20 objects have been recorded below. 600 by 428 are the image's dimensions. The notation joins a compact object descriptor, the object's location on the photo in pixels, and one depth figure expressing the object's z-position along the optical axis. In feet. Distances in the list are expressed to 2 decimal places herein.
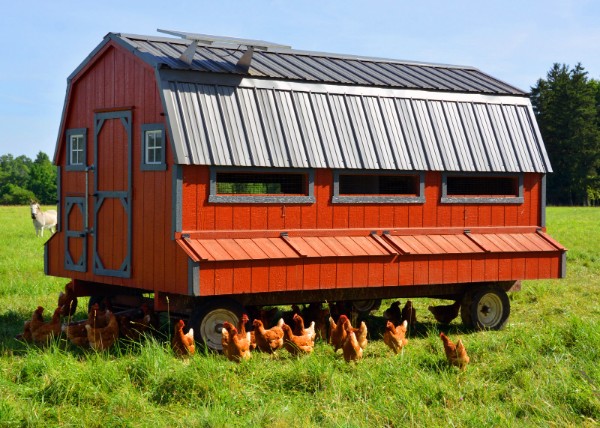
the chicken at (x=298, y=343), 36.24
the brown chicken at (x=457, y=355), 34.27
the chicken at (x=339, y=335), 36.47
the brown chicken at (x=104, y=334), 36.83
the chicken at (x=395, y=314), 46.24
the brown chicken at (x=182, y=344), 35.45
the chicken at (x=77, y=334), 37.80
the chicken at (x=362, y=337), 37.52
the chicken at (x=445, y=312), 46.52
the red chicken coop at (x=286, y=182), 38.19
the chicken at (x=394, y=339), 37.81
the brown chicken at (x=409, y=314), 45.47
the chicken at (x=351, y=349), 35.55
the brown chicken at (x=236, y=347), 34.63
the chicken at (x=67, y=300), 44.27
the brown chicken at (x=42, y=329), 38.63
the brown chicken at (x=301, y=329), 37.14
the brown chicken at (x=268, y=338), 36.40
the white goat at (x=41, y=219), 101.81
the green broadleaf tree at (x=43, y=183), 316.60
